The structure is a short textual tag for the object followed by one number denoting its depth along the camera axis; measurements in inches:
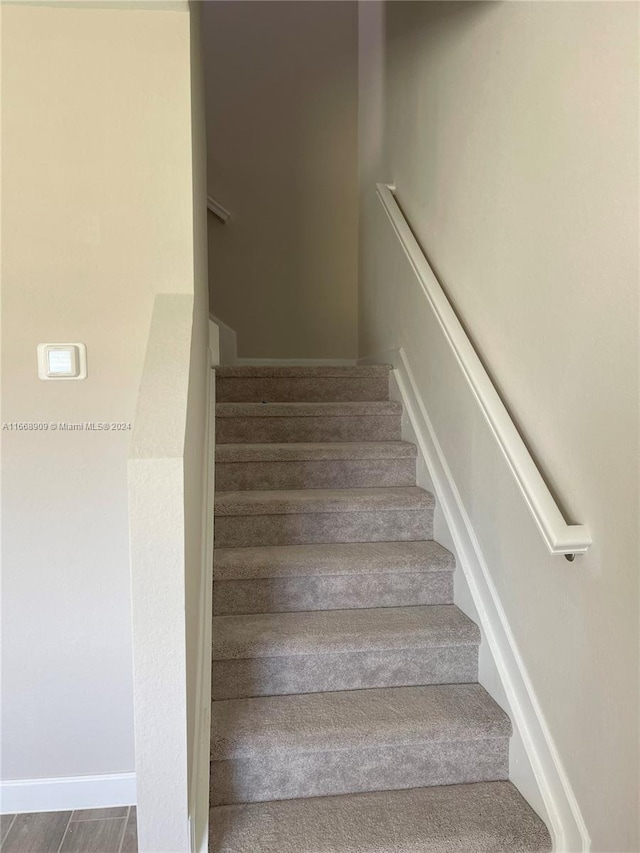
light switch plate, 79.8
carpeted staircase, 67.6
